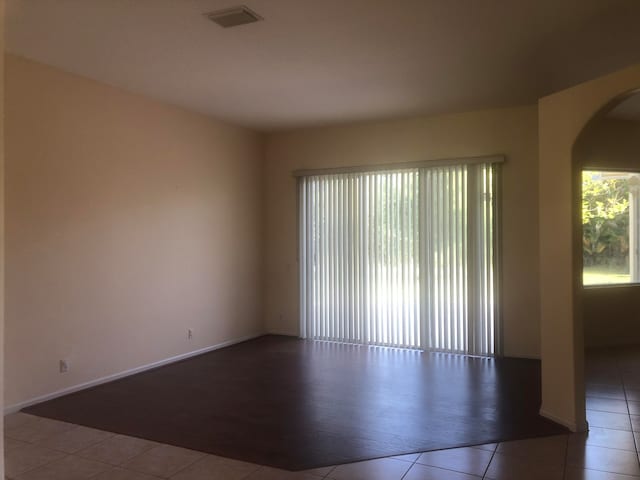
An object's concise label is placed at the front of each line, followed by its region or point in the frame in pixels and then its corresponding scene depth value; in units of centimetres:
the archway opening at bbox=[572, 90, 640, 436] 653
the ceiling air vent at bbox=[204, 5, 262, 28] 340
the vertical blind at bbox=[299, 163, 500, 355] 605
